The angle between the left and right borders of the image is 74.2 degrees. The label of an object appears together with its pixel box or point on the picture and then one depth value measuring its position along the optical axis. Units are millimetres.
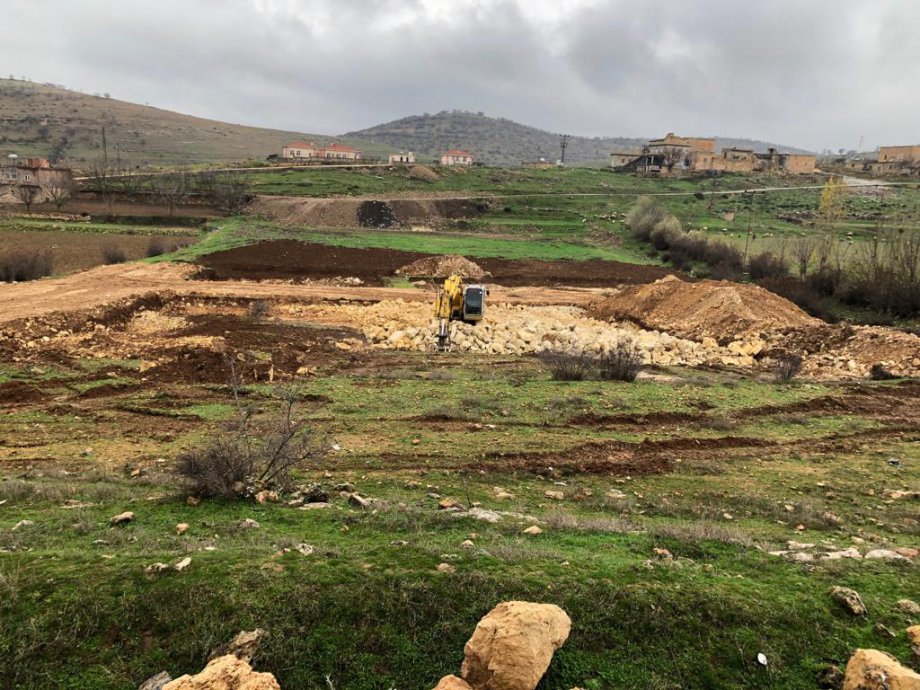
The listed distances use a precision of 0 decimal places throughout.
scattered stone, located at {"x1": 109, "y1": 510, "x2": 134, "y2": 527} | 6992
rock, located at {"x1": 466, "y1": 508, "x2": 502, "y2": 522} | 7539
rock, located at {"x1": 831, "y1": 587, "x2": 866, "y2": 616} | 5262
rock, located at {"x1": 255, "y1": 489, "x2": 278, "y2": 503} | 7905
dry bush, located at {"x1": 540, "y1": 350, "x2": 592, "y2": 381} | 17297
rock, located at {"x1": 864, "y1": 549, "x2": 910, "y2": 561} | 6711
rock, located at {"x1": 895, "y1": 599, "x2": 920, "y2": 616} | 5352
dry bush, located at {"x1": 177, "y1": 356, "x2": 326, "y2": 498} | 7848
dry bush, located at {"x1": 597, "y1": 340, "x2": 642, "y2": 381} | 17641
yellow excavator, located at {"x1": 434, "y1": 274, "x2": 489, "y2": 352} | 24422
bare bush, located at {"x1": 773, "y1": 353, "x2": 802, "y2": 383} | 18875
